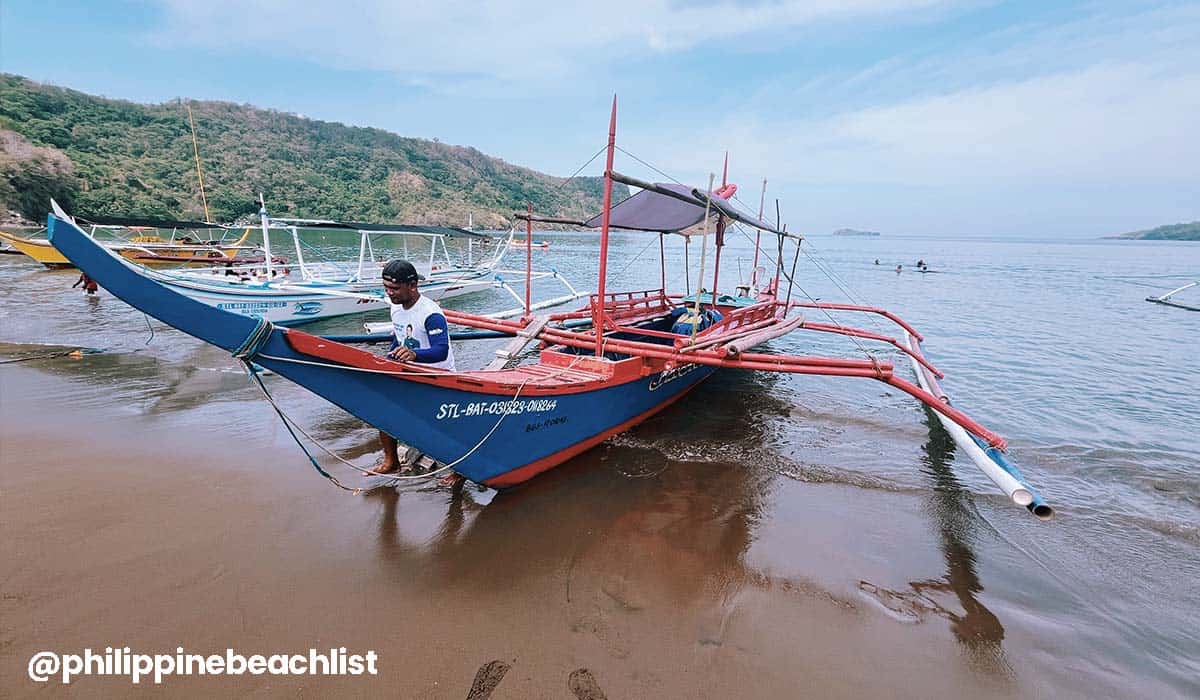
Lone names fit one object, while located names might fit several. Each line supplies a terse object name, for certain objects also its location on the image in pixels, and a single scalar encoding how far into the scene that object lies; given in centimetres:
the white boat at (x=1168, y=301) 2164
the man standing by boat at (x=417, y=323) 394
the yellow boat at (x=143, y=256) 1845
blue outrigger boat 271
